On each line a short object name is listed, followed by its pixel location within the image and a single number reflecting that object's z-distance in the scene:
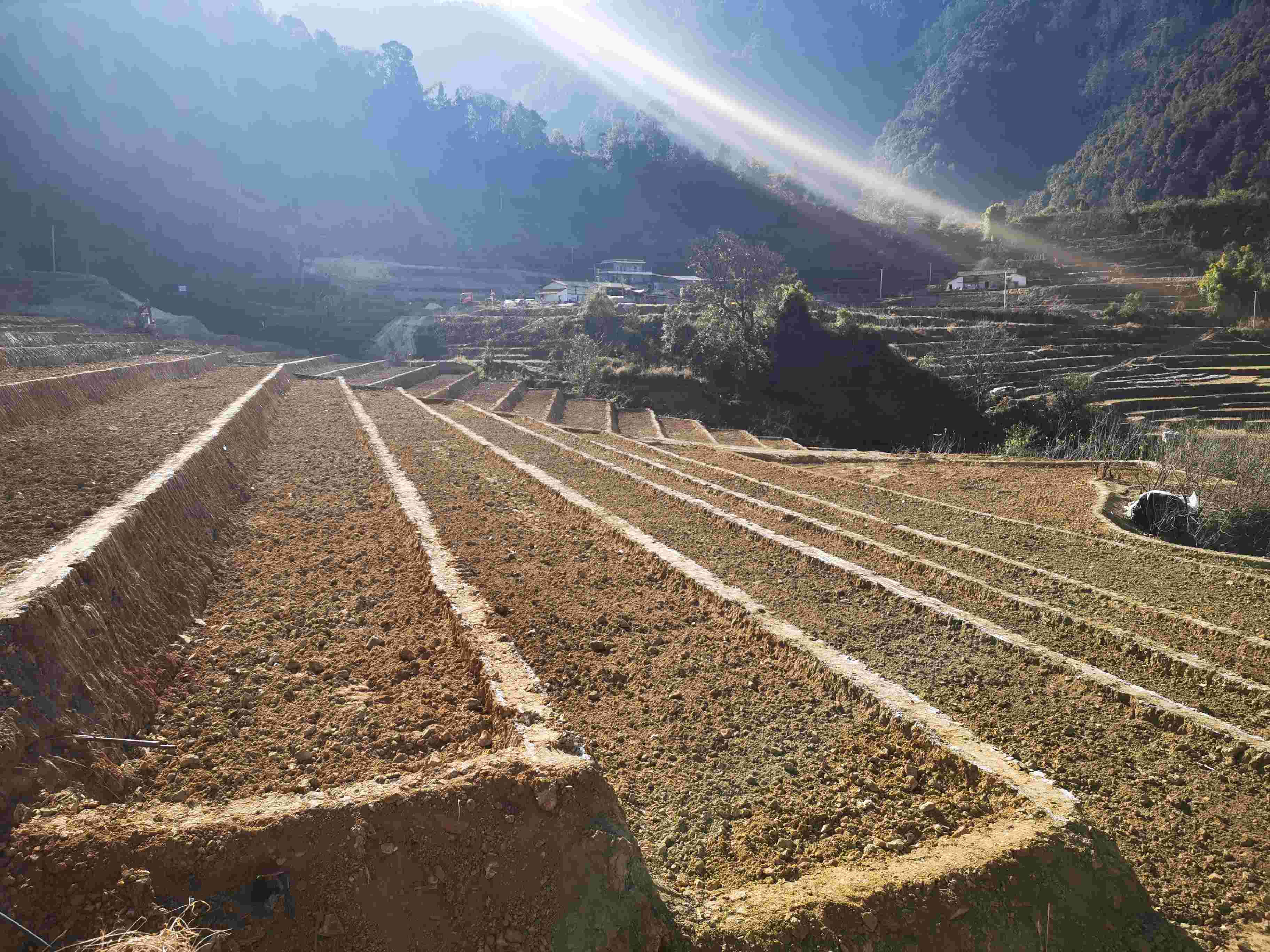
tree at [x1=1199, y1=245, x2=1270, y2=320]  37.34
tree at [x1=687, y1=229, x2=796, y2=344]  34.12
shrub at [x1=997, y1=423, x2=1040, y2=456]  20.12
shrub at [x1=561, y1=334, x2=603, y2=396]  32.75
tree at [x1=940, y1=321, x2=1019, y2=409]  29.09
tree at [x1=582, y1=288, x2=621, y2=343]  38.44
